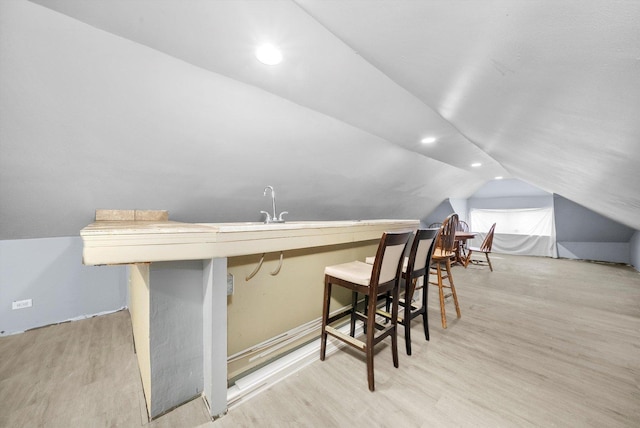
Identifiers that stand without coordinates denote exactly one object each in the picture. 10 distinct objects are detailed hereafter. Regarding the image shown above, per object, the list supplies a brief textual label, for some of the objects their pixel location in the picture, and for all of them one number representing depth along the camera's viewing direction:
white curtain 6.61
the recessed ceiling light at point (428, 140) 3.24
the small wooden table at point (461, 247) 4.77
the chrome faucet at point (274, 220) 2.42
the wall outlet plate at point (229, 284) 1.46
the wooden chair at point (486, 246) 4.97
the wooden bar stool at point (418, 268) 1.91
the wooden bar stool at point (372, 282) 1.56
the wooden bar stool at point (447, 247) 2.62
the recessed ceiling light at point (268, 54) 1.49
